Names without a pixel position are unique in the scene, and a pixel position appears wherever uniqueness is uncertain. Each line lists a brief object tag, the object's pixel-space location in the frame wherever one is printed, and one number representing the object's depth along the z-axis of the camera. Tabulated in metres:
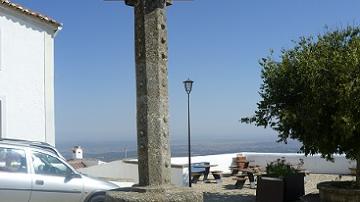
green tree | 10.81
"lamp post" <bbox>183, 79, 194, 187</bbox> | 18.57
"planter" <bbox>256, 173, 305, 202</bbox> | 13.07
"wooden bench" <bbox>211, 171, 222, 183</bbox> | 19.00
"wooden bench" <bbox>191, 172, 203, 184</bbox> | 19.02
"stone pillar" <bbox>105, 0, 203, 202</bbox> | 4.53
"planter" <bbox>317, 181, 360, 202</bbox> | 11.14
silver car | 8.73
